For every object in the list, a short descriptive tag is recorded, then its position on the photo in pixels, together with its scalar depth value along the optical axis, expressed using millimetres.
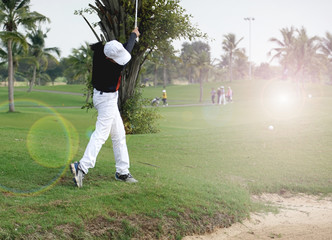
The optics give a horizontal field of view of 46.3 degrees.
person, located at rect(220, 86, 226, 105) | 48381
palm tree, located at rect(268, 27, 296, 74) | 71875
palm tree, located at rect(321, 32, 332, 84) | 79631
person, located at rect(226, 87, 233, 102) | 52772
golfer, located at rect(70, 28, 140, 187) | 6496
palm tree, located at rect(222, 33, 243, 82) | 85850
